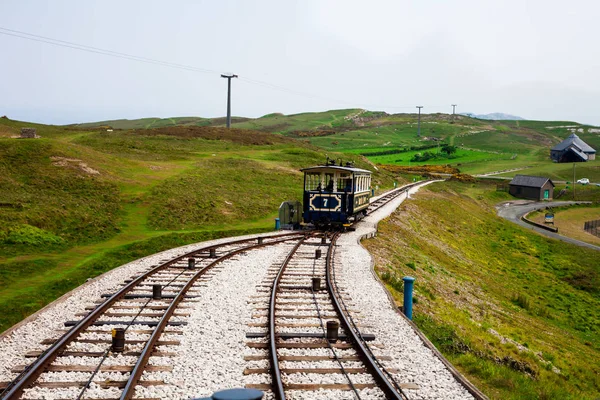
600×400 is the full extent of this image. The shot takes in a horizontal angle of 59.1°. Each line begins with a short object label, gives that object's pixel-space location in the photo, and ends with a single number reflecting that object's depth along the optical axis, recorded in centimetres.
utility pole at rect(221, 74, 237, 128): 9238
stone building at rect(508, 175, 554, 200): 8838
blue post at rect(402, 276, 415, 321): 1386
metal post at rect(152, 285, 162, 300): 1378
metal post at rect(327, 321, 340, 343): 1059
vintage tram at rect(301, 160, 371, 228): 3005
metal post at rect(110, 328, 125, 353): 973
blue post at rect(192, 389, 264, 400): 392
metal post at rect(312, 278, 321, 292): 1512
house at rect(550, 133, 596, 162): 12874
